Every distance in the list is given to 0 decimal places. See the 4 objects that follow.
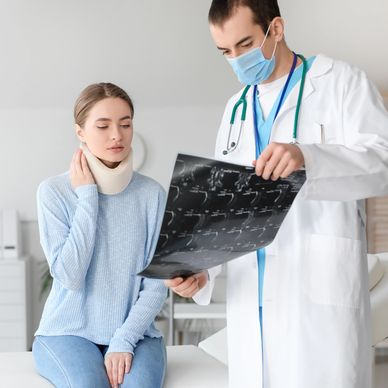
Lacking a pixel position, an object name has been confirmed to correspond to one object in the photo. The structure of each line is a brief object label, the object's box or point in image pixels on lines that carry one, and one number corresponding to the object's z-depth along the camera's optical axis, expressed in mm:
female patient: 1821
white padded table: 1879
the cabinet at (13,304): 5871
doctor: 1583
